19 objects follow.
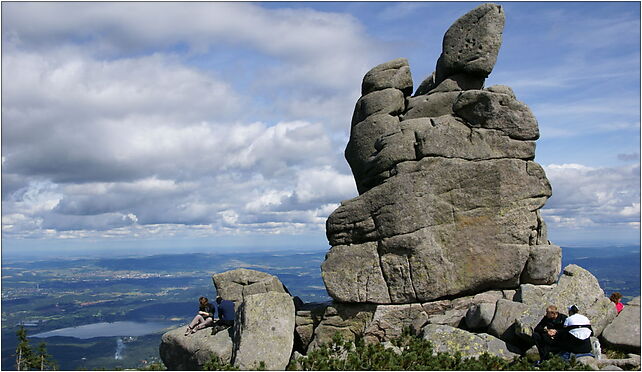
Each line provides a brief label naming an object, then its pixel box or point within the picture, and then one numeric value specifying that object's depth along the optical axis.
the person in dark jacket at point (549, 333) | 18.95
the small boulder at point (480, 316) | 21.94
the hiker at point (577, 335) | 18.58
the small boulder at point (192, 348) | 23.89
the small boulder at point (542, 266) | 24.86
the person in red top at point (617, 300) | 23.30
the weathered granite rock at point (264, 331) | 21.84
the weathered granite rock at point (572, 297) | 21.42
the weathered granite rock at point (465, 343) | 20.12
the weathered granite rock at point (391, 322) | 24.20
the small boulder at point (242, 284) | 29.45
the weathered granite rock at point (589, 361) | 17.86
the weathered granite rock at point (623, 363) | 18.41
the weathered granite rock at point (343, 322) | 24.69
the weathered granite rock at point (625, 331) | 19.88
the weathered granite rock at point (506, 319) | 20.92
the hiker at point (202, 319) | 26.77
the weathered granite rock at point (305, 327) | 25.39
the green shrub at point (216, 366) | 21.04
